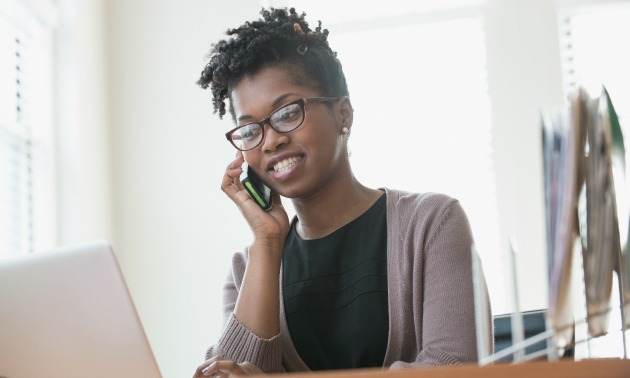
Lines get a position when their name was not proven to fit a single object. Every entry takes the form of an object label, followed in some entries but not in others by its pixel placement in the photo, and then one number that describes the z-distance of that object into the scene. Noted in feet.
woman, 6.90
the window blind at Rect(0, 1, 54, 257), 10.75
